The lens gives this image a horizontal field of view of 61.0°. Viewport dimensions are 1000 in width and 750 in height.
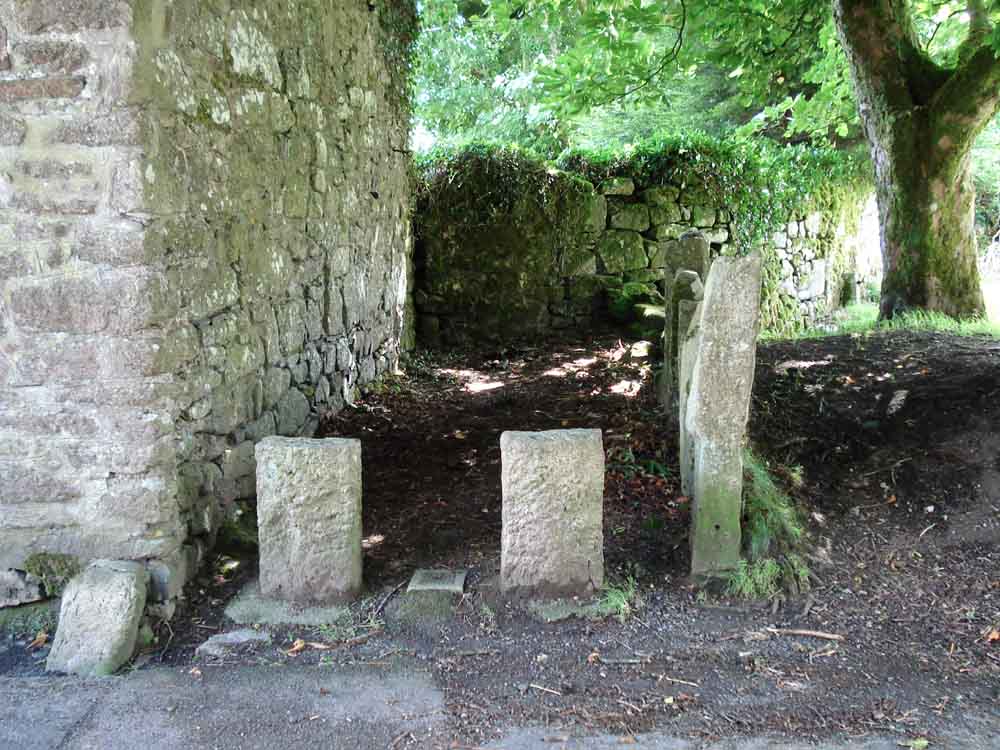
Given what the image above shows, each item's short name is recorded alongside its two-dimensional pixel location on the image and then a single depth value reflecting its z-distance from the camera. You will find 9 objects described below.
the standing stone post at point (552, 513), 3.45
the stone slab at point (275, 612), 3.46
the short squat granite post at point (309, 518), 3.48
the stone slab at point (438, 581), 3.62
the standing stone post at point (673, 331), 5.14
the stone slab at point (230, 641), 3.26
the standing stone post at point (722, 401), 3.56
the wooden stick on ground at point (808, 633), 3.32
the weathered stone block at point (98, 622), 3.13
